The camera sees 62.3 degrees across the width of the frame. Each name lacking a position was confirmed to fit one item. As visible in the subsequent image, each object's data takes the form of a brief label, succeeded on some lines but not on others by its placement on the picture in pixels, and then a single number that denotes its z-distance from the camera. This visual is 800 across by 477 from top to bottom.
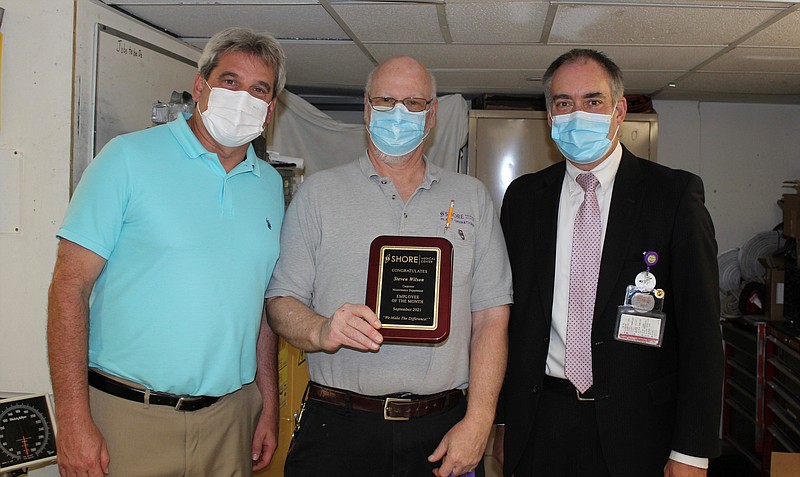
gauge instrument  1.94
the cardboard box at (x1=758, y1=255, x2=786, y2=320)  4.69
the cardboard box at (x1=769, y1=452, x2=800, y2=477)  2.75
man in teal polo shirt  1.85
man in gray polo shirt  1.95
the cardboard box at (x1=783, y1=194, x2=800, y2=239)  4.52
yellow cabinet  3.87
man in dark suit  2.02
